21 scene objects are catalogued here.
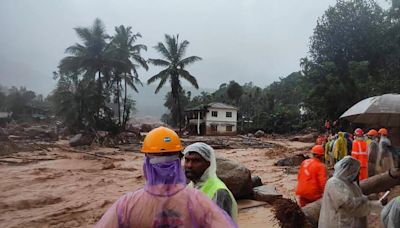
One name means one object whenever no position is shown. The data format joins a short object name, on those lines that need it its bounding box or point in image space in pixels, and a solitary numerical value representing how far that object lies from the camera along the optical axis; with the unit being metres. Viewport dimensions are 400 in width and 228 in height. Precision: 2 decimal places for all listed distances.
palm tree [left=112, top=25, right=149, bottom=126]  34.88
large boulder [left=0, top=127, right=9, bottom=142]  23.37
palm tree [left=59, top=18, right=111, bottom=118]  31.97
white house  44.31
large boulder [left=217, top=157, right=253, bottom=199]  7.68
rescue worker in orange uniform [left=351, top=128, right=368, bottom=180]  7.81
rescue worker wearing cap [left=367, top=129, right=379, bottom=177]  7.93
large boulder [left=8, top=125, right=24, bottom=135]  33.44
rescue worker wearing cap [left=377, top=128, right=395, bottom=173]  7.73
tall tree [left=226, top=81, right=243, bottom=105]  50.38
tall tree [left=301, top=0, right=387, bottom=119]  23.05
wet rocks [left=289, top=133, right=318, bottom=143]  31.35
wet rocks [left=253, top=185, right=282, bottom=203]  8.02
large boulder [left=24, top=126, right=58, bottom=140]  31.27
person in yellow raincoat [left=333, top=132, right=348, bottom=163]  9.55
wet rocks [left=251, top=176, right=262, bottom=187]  9.24
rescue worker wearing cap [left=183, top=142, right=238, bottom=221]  2.47
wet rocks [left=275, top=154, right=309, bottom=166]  14.87
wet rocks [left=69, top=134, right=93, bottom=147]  25.98
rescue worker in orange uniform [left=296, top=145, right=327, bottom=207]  4.80
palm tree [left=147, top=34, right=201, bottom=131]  38.72
